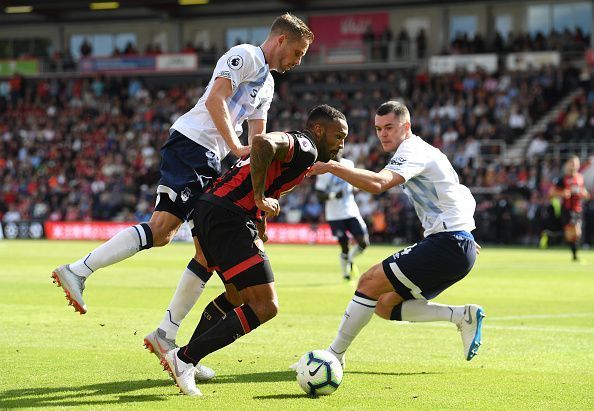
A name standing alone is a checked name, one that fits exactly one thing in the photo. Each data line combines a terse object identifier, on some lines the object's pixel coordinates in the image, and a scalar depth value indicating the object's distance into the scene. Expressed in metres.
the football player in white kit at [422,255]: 15.70
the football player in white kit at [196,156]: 15.03
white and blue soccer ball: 13.66
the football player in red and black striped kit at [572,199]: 47.12
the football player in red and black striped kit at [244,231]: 13.50
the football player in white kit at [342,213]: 37.28
